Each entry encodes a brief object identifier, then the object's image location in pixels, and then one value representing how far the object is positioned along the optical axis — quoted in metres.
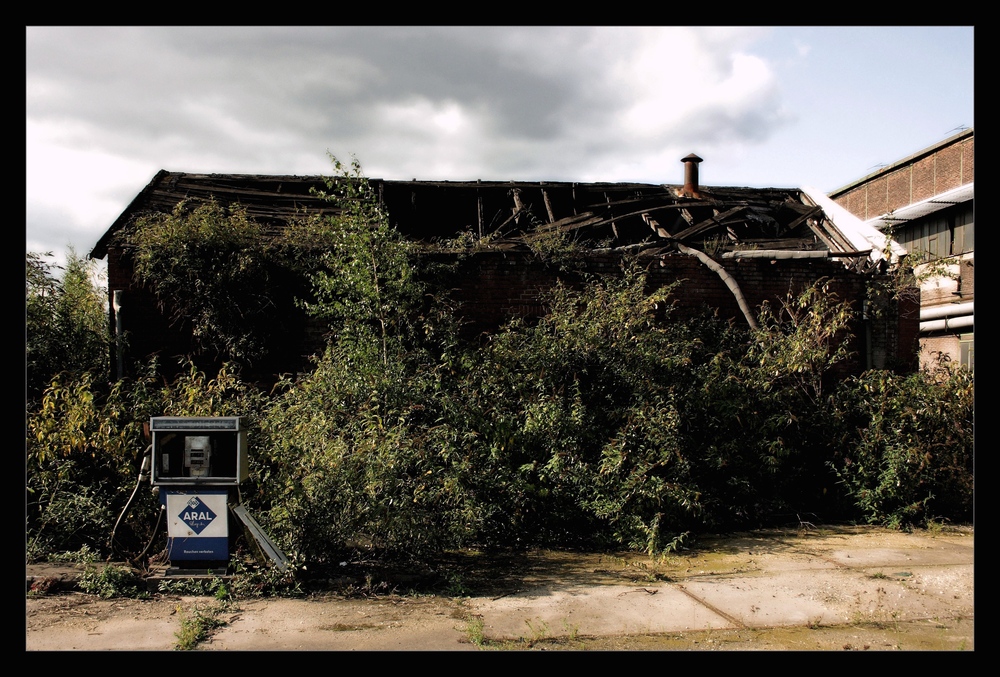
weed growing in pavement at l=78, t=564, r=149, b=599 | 5.96
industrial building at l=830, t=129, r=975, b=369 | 20.17
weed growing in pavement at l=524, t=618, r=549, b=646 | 5.08
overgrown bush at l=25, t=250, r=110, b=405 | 9.01
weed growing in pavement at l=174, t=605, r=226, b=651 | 4.90
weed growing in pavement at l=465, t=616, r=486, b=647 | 5.01
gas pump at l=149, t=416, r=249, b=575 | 6.16
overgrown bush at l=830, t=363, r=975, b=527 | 8.88
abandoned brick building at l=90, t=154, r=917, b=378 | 10.88
